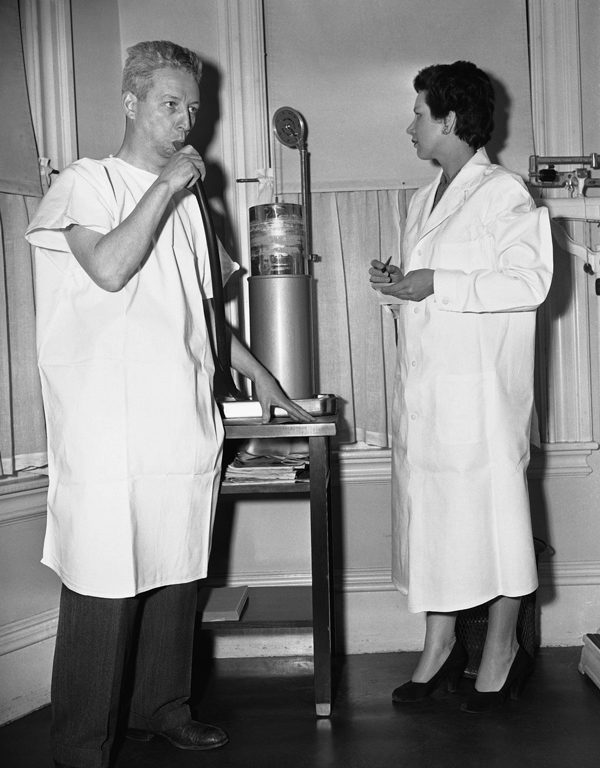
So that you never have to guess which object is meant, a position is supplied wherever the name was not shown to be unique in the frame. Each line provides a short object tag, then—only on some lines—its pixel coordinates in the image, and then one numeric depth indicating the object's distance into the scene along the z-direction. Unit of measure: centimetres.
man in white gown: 179
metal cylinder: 236
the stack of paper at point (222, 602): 229
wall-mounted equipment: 265
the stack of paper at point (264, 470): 228
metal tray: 224
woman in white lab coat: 212
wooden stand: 219
